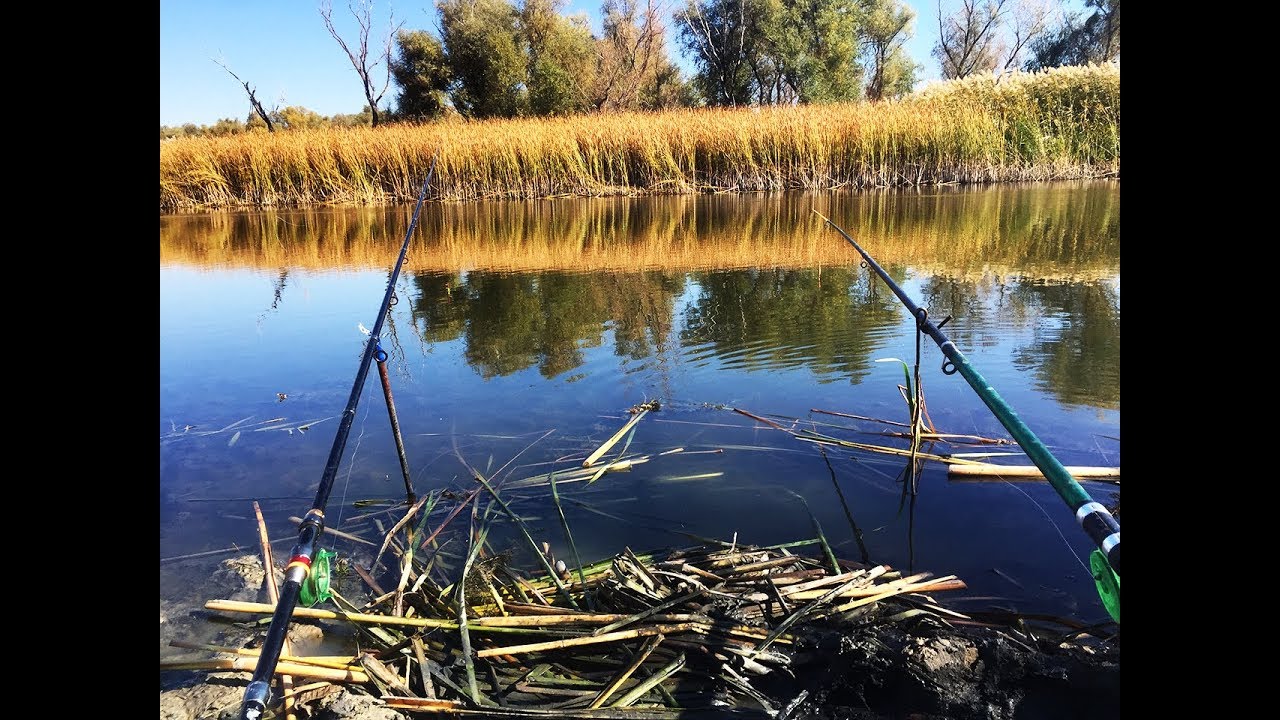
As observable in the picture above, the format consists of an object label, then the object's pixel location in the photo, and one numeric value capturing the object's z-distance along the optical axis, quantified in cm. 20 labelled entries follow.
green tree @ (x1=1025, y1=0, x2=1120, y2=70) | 4534
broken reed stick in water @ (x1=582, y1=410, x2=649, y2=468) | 338
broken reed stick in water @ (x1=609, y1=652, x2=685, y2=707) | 188
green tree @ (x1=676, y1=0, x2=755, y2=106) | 4341
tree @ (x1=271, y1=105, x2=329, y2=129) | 3929
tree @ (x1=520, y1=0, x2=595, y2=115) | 3694
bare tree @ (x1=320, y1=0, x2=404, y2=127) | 3591
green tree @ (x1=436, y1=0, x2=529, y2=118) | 3584
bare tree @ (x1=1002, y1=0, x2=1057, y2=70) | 4888
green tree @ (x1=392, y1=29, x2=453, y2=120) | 3678
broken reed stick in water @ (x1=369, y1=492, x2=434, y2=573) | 266
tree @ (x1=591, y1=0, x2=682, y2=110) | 4306
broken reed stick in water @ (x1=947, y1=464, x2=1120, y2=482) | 291
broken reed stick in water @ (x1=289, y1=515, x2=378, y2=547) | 284
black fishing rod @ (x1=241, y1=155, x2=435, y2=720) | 112
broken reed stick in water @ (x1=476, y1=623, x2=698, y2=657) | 204
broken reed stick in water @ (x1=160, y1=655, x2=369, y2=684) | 196
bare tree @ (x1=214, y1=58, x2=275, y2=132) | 3447
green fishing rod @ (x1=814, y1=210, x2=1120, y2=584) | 124
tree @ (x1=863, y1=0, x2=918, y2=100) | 4659
